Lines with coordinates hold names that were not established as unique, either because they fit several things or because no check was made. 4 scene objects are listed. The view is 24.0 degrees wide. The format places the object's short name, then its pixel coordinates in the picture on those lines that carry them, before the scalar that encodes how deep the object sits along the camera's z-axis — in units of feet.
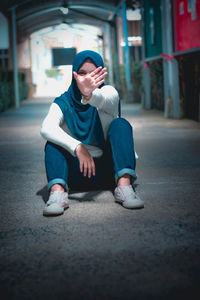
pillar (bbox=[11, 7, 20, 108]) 52.70
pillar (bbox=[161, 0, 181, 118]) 31.71
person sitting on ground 10.09
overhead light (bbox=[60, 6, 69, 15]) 58.27
